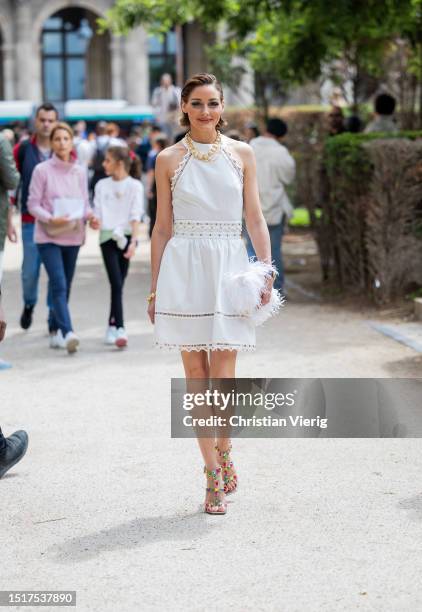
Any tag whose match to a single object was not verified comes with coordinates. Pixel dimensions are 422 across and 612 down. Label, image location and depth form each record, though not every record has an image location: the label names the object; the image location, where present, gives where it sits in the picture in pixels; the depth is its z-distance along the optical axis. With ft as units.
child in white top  30.07
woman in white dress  16.16
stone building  168.04
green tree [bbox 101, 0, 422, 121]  44.50
